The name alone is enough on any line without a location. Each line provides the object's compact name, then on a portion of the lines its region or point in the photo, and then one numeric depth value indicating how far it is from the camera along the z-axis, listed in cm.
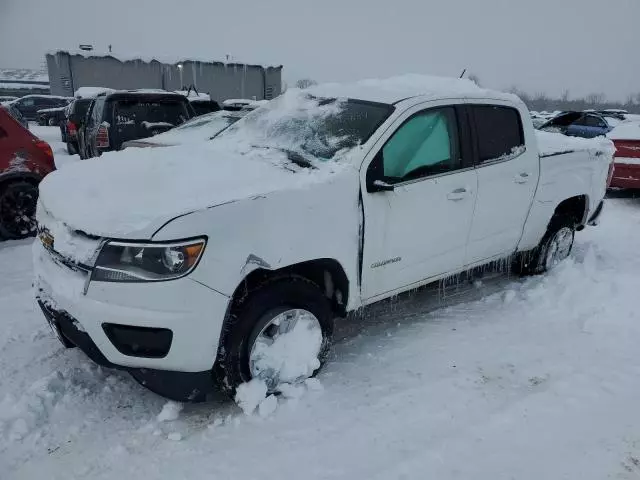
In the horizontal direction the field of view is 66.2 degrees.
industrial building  2906
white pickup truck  241
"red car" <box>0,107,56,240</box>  557
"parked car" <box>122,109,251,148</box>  674
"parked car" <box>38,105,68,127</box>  2294
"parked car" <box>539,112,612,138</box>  1450
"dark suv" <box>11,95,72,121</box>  2707
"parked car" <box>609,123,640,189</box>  876
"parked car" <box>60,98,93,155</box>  1238
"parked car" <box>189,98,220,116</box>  1070
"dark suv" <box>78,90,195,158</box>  807
